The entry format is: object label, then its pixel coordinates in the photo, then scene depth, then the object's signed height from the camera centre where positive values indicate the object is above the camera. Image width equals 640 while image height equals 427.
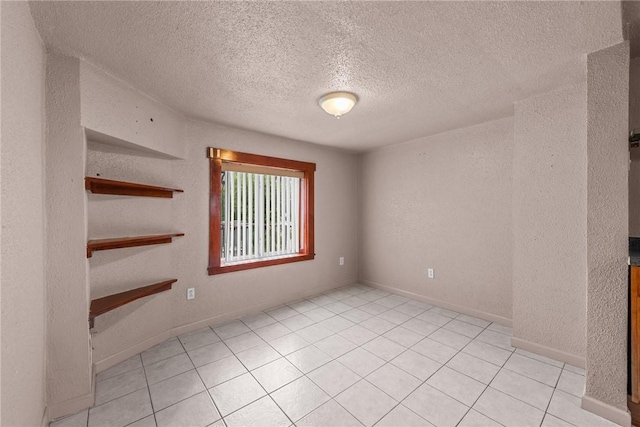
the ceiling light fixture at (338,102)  2.14 +0.95
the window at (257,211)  2.93 +0.03
